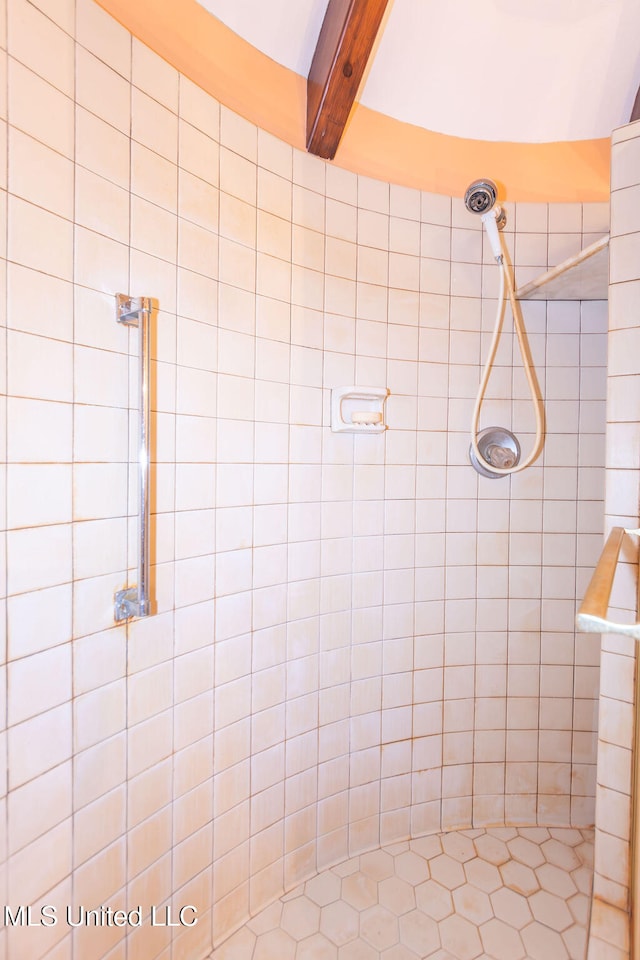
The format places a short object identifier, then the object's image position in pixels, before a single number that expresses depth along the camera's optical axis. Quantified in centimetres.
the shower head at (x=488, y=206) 145
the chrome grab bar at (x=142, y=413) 100
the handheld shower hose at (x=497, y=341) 151
